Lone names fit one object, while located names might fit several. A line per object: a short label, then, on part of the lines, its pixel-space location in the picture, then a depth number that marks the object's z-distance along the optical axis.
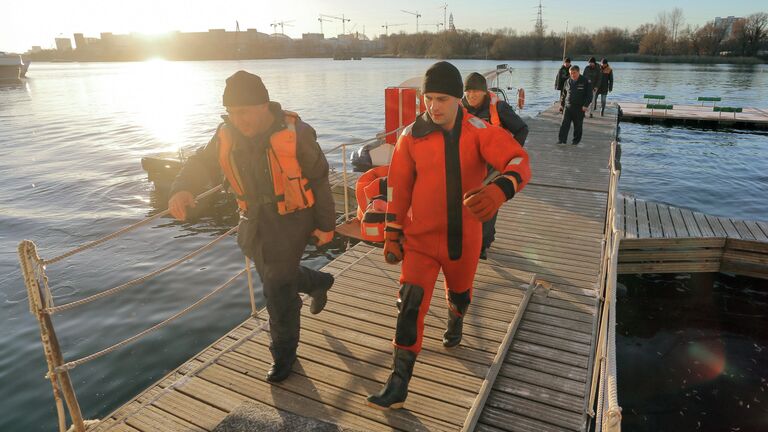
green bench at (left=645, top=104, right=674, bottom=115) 28.09
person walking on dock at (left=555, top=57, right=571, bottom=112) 18.19
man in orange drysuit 3.20
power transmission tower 145.00
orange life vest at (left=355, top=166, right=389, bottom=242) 3.59
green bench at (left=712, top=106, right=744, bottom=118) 24.78
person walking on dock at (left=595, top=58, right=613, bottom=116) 18.71
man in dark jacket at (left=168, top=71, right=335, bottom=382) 3.33
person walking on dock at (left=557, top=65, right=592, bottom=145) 12.44
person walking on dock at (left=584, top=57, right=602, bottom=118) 16.89
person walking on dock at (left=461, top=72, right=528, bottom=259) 6.00
